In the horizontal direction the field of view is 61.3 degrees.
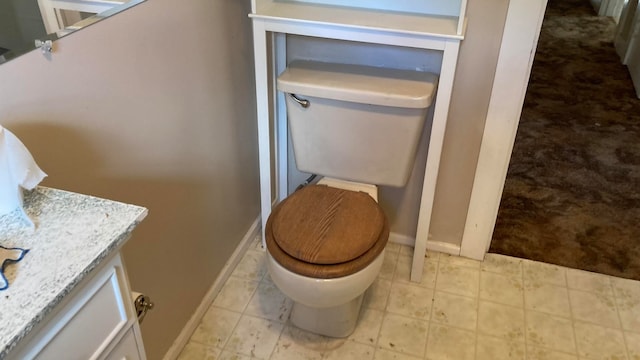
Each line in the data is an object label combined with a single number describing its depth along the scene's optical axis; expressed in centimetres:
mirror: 97
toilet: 150
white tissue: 79
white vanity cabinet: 68
